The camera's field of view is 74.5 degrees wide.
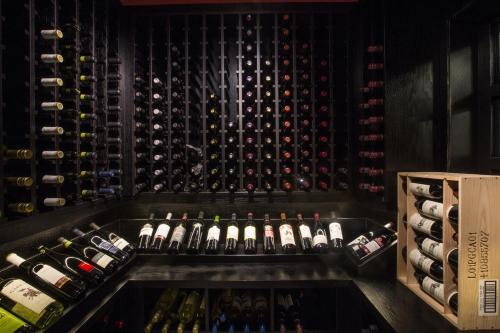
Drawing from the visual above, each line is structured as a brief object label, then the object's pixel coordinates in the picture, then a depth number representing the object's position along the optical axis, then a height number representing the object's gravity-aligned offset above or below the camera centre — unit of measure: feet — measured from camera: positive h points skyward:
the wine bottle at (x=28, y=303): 4.50 -1.88
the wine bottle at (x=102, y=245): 7.10 -1.71
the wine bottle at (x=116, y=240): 7.62 -1.74
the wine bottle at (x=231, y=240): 8.16 -1.85
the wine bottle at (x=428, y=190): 5.53 -0.44
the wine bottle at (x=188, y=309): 7.99 -3.62
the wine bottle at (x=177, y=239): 8.09 -1.82
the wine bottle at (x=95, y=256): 6.55 -1.83
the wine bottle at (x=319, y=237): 7.99 -1.80
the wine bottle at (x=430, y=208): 5.31 -0.74
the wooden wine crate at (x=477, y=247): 4.62 -1.17
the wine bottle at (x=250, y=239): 8.07 -1.81
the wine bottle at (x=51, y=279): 5.22 -1.80
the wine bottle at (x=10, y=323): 4.13 -1.99
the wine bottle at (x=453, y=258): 4.83 -1.39
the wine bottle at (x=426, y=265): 5.42 -1.73
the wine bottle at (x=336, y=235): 8.13 -1.76
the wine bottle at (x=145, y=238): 8.16 -1.81
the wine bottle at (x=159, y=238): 8.15 -1.78
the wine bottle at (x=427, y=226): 5.44 -1.06
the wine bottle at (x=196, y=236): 8.23 -1.82
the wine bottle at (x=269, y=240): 8.22 -1.88
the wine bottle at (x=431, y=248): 5.25 -1.39
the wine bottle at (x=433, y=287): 5.25 -2.05
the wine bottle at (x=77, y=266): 5.99 -1.85
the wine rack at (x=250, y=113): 9.09 +1.47
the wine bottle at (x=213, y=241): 8.13 -1.86
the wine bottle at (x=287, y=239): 8.00 -1.79
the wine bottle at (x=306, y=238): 8.19 -1.84
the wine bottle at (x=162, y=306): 7.92 -3.54
